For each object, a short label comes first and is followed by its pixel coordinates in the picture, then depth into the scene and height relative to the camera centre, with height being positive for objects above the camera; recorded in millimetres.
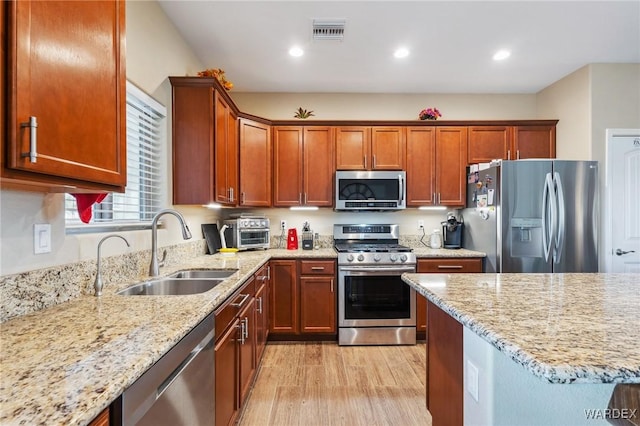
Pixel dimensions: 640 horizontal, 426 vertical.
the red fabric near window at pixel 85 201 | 1438 +65
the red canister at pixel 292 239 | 3727 -289
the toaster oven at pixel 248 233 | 3335 -194
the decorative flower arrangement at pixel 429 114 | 3621 +1162
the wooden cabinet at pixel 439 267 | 3245 -551
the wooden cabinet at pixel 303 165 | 3602 +572
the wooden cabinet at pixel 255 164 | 3334 +562
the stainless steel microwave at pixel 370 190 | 3545 +280
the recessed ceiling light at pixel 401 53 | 2896 +1527
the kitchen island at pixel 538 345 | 736 -345
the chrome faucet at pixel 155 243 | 1788 -173
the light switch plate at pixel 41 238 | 1238 -91
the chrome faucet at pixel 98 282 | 1497 -320
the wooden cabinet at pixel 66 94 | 795 +367
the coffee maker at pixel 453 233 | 3658 -219
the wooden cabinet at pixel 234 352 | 1551 -802
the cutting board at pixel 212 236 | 3100 -217
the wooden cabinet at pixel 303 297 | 3250 -856
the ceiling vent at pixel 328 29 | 2496 +1528
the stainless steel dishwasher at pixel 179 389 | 827 -562
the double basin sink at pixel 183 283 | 1833 -430
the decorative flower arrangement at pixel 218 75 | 2576 +1165
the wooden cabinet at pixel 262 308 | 2564 -818
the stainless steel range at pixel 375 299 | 3201 -870
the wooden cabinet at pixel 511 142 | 3572 +825
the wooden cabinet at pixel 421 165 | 3615 +572
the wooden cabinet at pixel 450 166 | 3611 +559
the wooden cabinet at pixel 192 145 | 2471 +556
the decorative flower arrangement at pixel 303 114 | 3670 +1187
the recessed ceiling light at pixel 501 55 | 2943 +1531
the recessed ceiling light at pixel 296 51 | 2873 +1525
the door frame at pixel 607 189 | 3125 +251
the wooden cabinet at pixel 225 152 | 2611 +571
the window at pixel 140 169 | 1891 +327
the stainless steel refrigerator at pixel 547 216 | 2982 -16
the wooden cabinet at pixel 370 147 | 3605 +778
